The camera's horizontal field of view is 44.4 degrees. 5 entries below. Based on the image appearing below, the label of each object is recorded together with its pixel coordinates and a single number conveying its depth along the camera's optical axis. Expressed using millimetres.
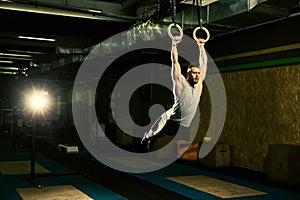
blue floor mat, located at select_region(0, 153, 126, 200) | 5562
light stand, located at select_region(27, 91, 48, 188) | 6517
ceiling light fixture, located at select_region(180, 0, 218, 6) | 5140
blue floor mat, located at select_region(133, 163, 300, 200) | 5504
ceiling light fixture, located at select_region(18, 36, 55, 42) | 10371
